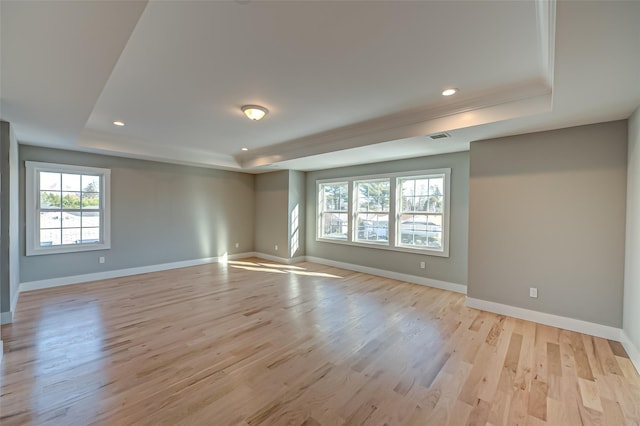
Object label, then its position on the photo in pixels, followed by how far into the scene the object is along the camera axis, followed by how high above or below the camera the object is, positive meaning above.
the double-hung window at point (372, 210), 5.70 -0.01
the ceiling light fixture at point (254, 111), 3.25 +1.17
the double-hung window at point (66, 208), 4.50 -0.04
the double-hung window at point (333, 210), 6.50 -0.02
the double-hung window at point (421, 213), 4.92 -0.04
